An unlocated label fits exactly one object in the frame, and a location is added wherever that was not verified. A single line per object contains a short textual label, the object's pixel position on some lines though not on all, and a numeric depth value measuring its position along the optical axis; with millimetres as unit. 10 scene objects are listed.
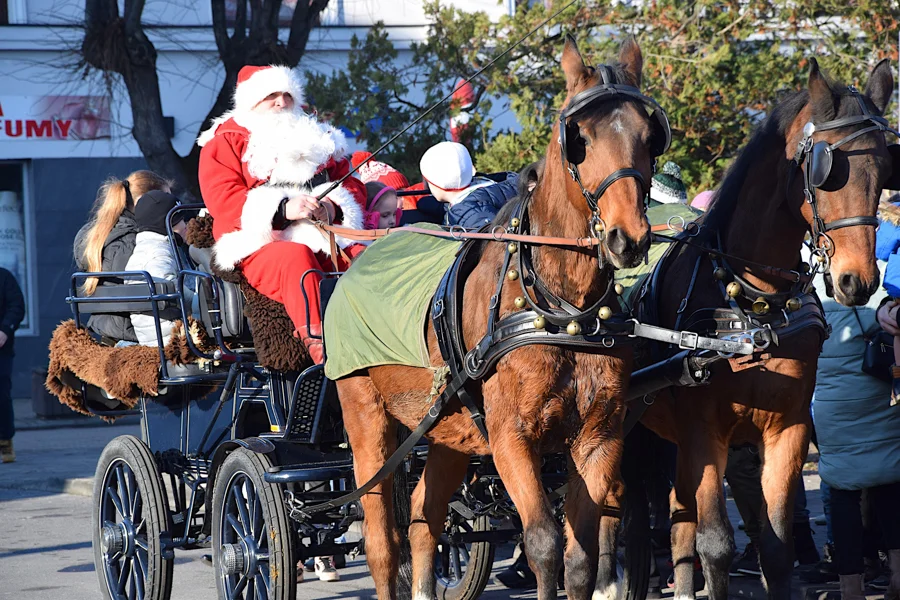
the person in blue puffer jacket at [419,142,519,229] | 11617
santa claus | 10633
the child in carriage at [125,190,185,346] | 12430
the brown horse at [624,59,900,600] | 8648
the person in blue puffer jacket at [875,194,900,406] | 10711
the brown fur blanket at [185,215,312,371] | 10453
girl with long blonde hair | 12773
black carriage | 10055
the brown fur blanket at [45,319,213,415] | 11469
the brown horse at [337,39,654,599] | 7387
